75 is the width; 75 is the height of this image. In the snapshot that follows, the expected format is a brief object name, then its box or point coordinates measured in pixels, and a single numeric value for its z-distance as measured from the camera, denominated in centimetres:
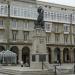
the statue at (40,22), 2759
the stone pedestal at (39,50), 2685
